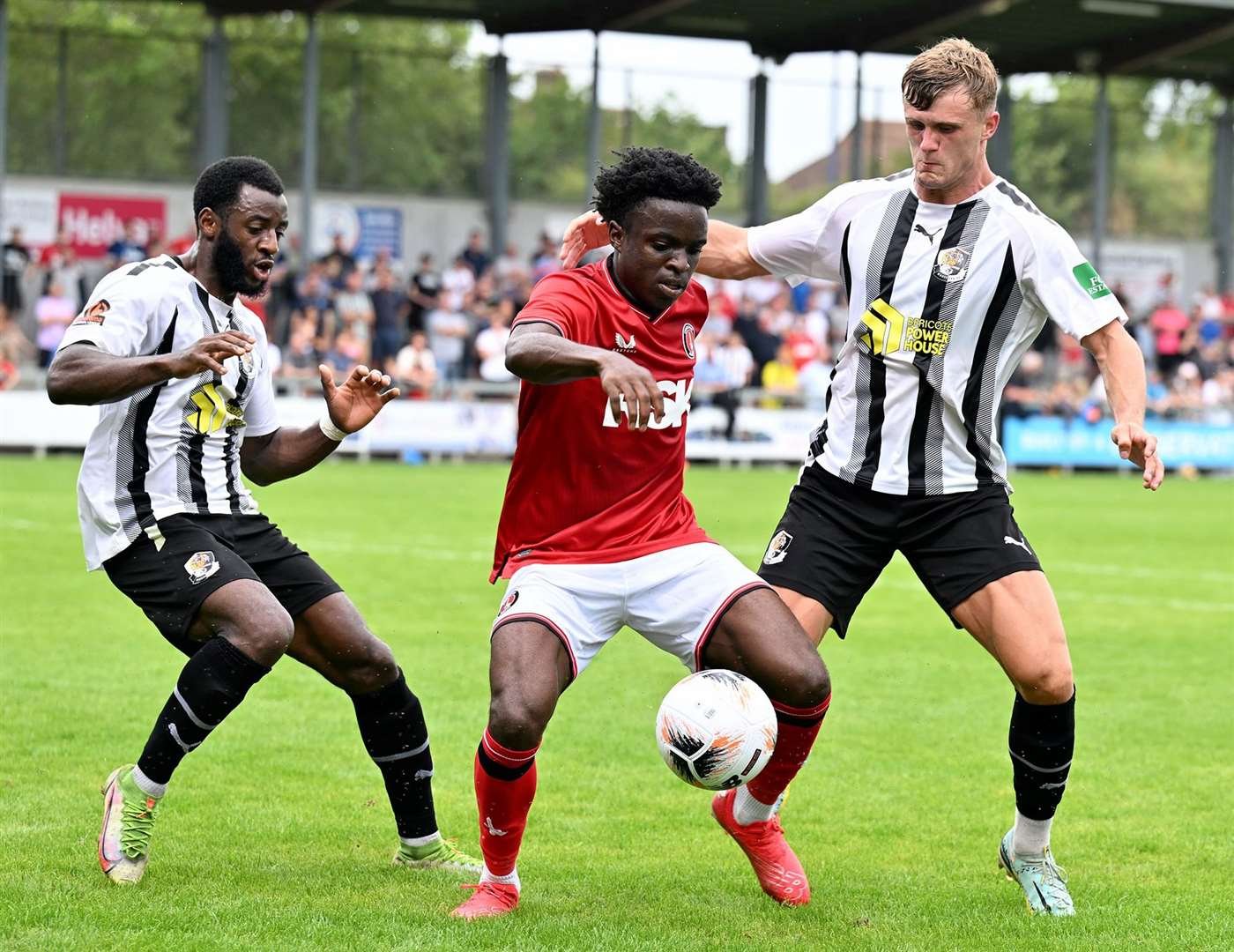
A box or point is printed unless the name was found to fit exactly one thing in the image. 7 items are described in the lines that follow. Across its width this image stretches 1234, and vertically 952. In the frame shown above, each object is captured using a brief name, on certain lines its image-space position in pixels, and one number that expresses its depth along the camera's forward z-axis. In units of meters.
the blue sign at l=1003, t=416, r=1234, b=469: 55.72
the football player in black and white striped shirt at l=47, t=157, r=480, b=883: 10.83
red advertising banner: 62.53
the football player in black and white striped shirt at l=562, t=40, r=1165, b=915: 10.84
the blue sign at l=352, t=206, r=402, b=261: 67.44
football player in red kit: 10.50
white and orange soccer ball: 10.20
